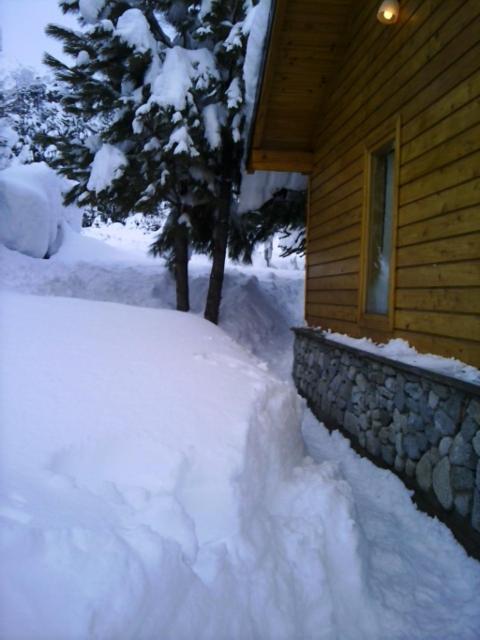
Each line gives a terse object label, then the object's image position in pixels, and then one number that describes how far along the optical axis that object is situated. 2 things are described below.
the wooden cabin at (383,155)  3.18
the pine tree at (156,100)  7.14
